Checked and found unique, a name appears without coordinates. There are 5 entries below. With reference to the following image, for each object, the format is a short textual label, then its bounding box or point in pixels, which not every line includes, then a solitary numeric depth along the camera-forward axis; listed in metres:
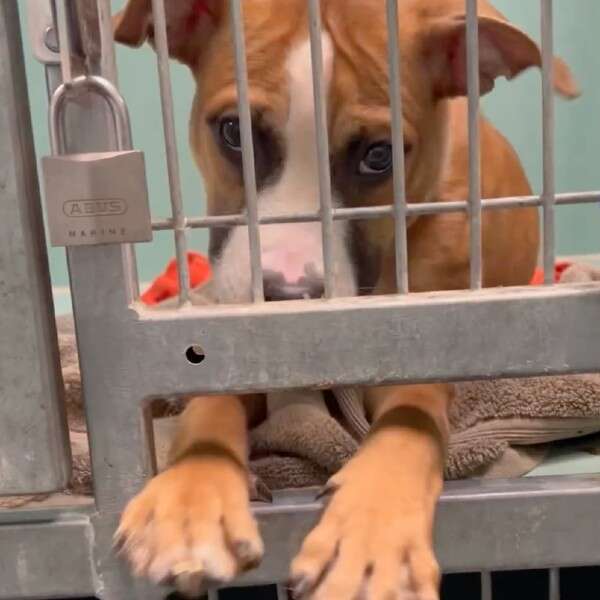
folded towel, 0.85
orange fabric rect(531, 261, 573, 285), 1.23
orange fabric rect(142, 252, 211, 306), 1.29
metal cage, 0.74
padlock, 0.73
